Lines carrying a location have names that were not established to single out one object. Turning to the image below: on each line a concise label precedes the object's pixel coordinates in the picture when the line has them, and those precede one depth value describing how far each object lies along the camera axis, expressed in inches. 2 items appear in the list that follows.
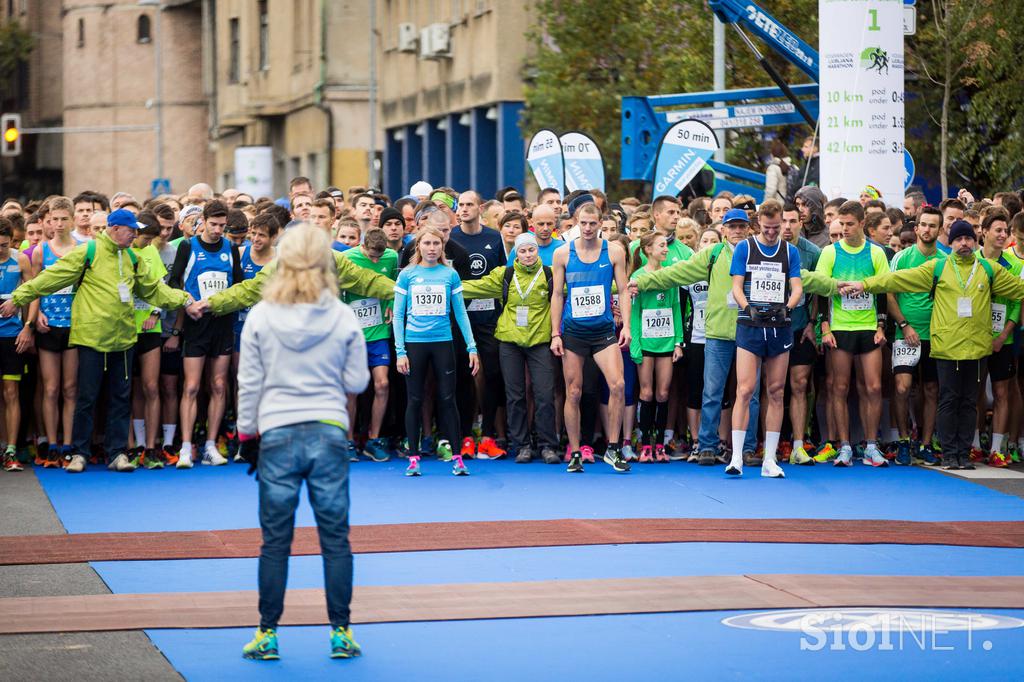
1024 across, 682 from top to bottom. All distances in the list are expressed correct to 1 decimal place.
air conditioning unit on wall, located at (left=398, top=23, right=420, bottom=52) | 1815.9
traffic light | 1845.5
